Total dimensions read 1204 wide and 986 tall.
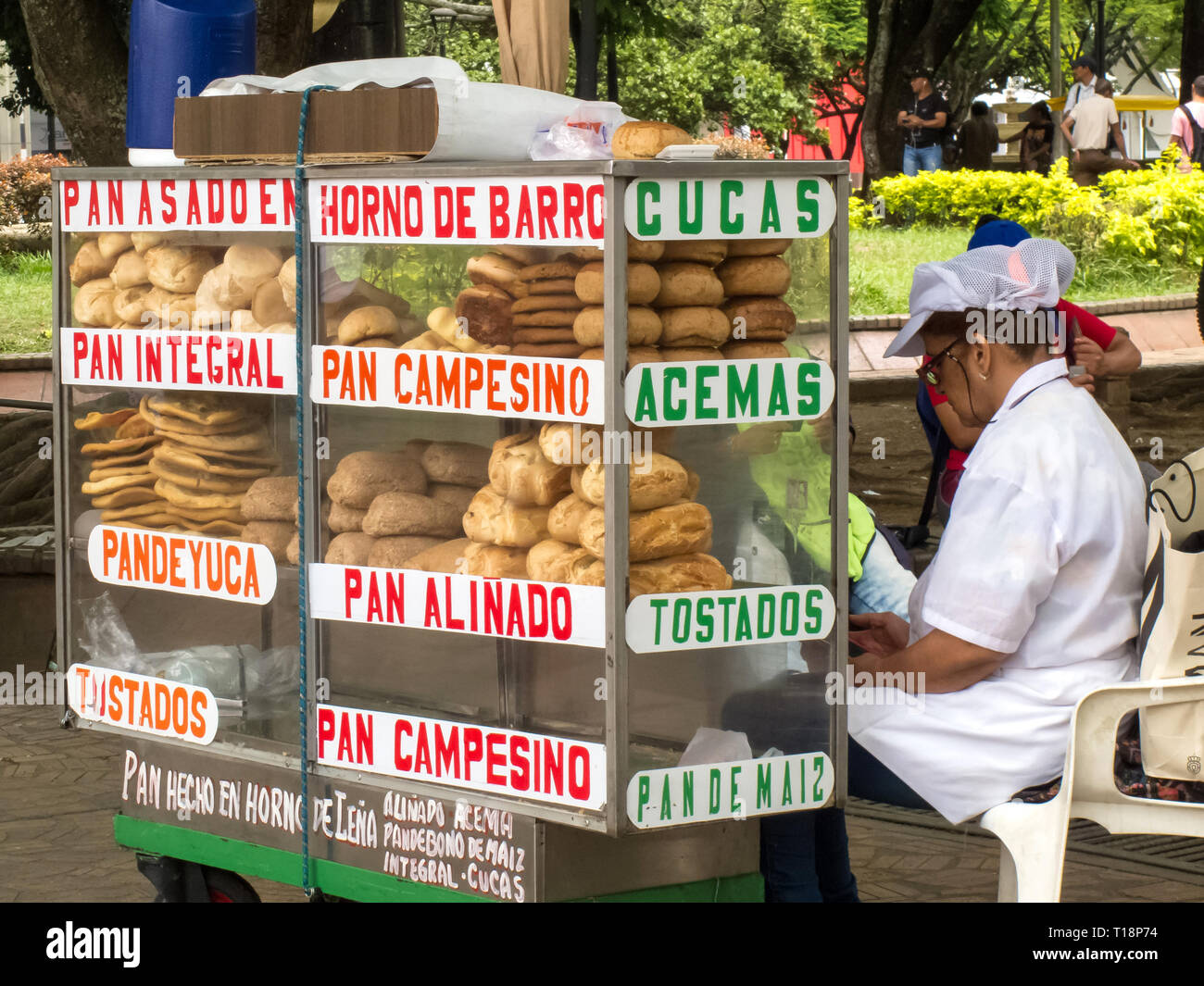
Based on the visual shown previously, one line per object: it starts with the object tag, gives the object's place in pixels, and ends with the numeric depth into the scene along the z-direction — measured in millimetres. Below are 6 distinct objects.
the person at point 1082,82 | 15984
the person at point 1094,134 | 16500
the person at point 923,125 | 18656
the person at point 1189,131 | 15320
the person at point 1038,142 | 21109
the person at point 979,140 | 21250
